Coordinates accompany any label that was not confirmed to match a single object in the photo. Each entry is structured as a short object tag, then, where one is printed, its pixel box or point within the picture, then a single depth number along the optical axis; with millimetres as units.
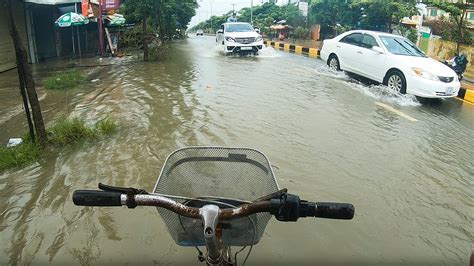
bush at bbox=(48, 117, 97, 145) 5348
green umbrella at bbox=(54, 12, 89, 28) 14023
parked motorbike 11164
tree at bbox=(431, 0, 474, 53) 12719
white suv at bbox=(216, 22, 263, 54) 16670
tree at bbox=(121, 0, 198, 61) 14977
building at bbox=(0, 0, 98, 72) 12969
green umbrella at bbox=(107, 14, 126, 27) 17547
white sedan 8375
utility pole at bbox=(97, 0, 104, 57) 16198
